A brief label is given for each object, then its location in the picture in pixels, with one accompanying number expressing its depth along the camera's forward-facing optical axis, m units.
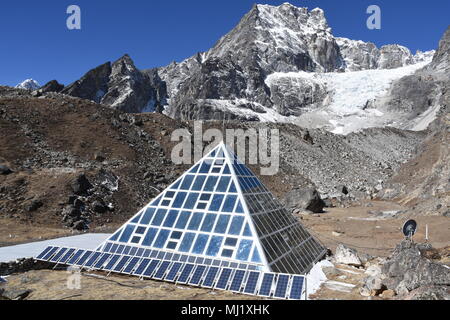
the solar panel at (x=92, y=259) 16.81
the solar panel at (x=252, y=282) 13.25
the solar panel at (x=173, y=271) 14.92
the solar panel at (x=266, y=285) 12.97
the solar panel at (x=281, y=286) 12.81
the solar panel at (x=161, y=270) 15.12
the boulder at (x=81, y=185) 36.69
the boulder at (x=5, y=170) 37.09
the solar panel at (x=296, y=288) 12.64
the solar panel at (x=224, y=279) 13.76
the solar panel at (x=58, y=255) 17.50
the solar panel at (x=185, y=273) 14.61
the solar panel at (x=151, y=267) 15.38
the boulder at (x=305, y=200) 48.62
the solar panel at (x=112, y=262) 16.36
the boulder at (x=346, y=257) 19.94
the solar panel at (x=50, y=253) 17.72
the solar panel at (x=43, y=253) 17.82
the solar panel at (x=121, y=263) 16.09
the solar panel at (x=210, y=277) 13.99
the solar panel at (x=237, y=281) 13.49
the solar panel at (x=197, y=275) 14.35
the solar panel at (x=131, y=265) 15.93
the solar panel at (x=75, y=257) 17.26
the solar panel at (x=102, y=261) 16.61
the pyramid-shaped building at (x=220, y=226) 15.30
